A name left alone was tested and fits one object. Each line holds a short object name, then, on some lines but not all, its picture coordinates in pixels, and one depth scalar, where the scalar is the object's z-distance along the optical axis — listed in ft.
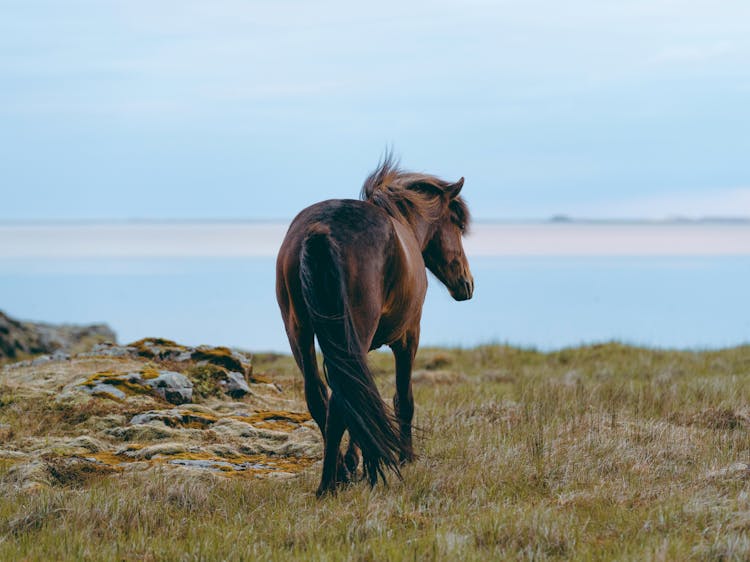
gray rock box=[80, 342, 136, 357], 70.79
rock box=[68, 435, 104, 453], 48.14
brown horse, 36.81
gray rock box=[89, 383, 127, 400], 57.77
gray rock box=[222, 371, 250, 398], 63.72
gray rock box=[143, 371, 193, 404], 59.26
